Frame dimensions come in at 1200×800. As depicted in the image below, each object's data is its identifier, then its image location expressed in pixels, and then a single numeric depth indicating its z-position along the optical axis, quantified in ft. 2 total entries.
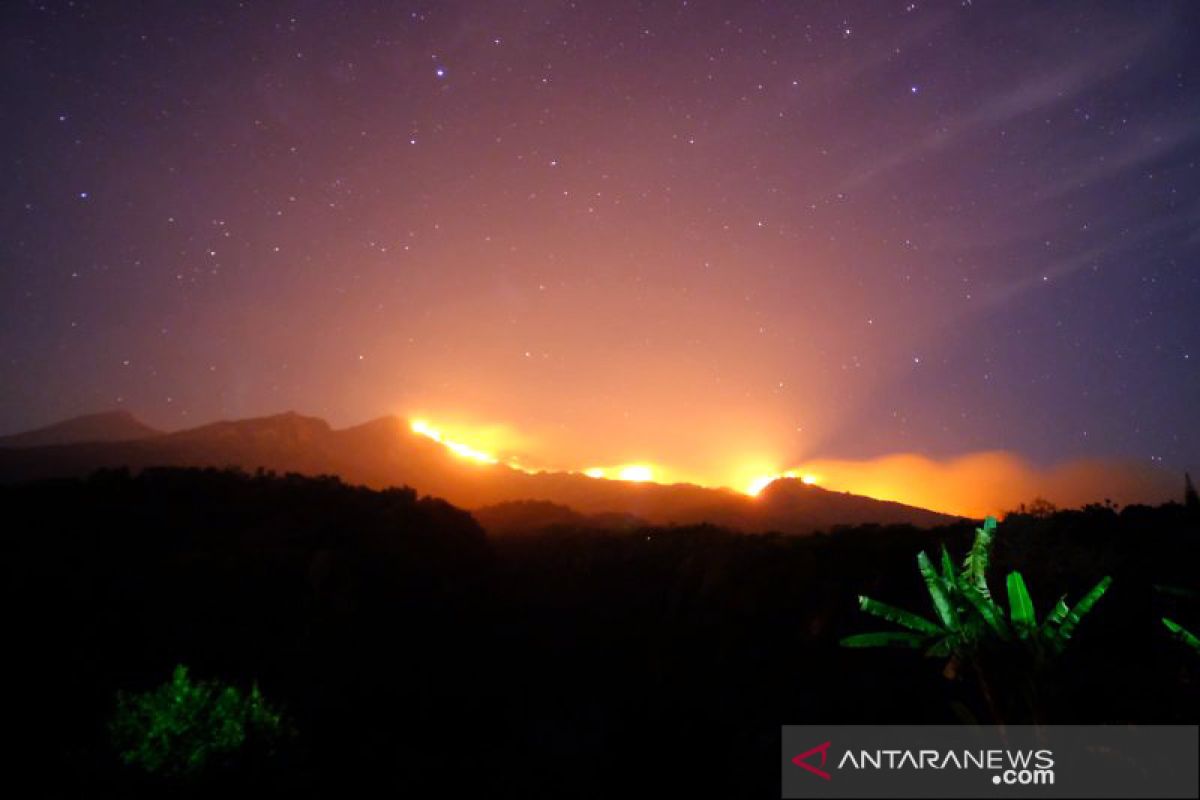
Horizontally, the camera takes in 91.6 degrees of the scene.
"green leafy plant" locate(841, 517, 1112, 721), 30.22
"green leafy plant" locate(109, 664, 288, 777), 36.04
